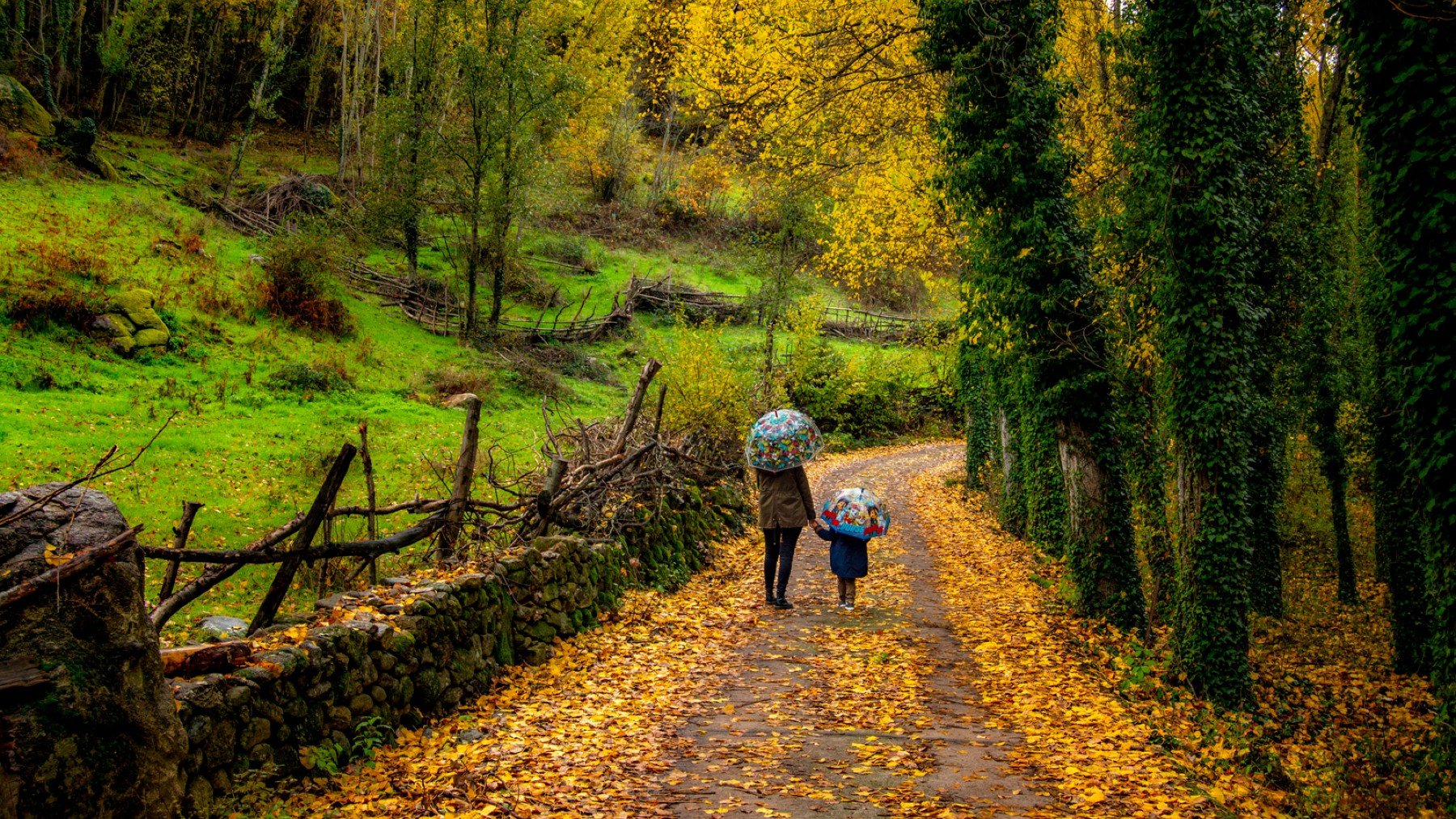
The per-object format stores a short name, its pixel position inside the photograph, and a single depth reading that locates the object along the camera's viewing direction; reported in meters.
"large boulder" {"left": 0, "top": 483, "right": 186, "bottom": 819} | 3.51
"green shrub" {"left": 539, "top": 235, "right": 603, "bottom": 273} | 42.78
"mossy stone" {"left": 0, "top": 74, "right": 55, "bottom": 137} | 26.86
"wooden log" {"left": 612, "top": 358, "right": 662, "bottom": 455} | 10.91
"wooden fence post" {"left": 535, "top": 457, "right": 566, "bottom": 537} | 9.05
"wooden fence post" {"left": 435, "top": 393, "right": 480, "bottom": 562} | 7.82
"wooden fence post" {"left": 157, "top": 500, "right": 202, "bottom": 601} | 6.13
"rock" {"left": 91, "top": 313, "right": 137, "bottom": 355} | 18.95
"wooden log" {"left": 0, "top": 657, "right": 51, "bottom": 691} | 3.49
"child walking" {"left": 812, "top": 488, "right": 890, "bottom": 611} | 10.06
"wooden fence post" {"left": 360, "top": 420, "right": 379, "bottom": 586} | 7.75
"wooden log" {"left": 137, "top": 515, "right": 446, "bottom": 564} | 5.04
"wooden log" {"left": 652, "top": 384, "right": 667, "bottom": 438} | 12.92
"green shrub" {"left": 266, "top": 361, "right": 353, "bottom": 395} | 20.50
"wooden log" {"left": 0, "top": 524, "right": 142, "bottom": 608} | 3.55
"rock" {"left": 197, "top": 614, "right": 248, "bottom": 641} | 8.02
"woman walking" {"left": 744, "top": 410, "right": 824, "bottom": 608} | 9.91
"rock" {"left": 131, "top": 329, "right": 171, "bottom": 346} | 19.38
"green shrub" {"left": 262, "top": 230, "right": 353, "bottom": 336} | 24.77
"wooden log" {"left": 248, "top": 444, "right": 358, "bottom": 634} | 6.18
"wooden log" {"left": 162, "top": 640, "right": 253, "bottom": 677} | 4.66
